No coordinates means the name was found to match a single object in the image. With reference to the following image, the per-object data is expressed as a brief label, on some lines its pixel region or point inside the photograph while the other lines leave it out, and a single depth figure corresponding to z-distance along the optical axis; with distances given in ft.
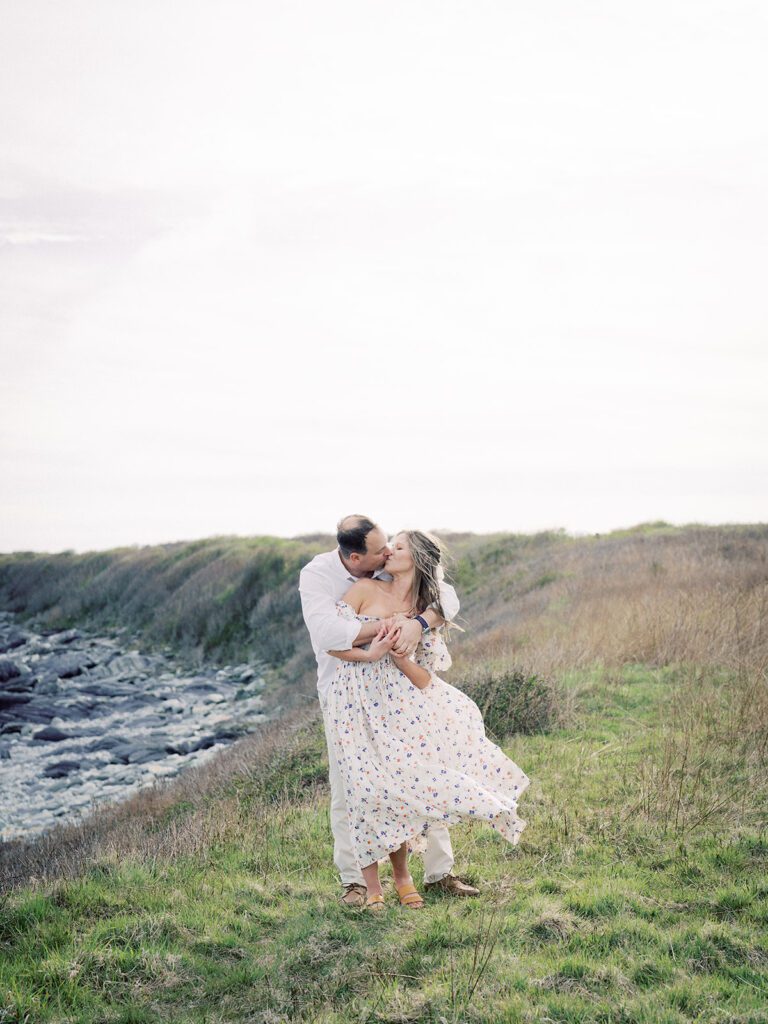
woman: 17.11
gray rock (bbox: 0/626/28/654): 118.11
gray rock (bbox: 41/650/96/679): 87.15
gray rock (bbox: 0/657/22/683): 86.13
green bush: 31.91
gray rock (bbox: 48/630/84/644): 117.01
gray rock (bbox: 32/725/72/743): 61.77
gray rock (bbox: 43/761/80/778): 52.90
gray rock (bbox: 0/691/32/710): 72.56
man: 16.83
